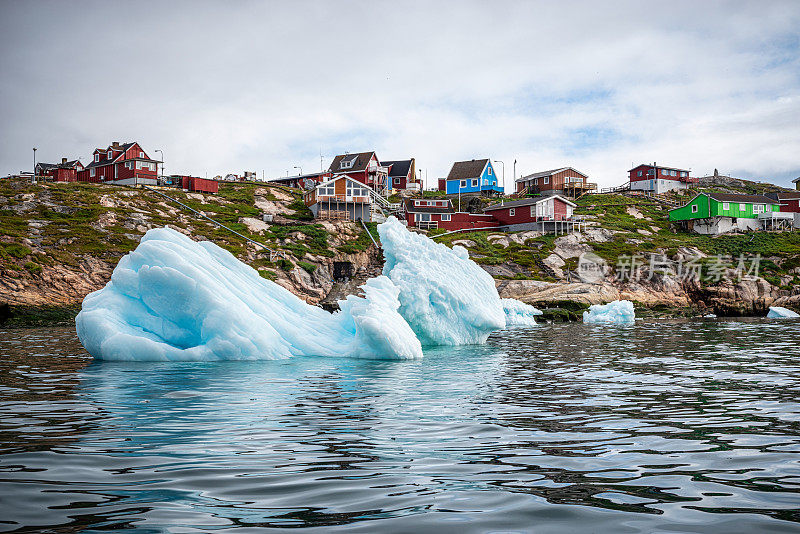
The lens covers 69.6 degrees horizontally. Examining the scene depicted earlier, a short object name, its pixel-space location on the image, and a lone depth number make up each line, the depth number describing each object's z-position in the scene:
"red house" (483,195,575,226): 82.00
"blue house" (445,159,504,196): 103.94
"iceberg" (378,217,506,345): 24.12
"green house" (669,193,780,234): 84.81
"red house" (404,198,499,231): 82.50
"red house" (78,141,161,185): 80.94
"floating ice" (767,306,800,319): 50.44
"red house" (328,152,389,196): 98.81
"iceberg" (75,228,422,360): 18.05
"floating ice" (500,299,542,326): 43.50
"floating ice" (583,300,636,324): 45.00
